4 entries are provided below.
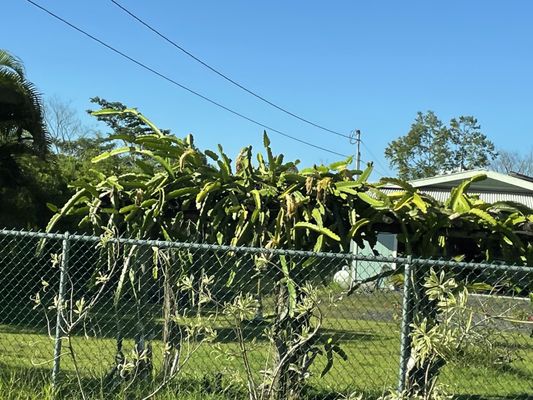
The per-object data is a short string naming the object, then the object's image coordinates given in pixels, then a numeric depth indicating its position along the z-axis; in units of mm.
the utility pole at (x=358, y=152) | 33656
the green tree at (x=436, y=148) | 54594
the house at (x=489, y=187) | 20156
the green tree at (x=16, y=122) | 13328
